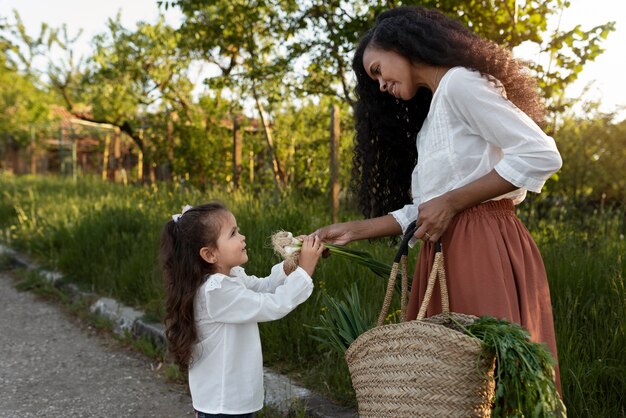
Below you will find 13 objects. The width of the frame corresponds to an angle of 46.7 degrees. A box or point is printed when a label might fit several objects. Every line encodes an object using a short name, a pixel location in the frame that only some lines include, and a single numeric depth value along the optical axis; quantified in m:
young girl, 2.67
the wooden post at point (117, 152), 17.80
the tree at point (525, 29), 5.73
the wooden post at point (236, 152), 9.71
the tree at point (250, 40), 8.88
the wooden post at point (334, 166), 6.68
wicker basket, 1.88
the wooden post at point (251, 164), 10.75
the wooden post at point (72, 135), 24.28
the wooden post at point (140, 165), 15.68
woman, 2.04
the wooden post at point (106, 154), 19.41
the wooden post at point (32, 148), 28.68
